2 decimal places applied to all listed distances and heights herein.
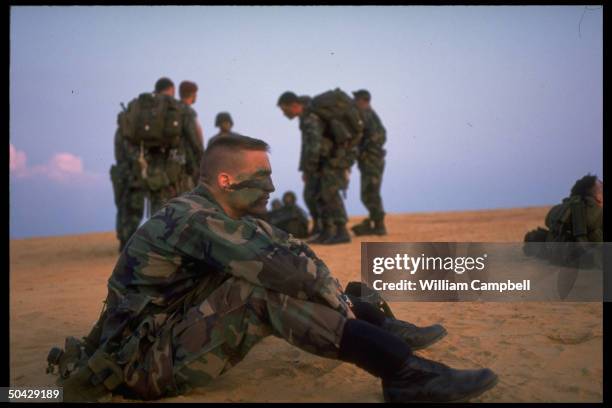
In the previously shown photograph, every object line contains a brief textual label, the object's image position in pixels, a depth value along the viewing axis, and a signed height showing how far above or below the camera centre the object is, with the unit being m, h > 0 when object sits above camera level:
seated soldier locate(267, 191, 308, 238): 9.59 -0.29
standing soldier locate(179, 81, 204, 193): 7.71 +0.88
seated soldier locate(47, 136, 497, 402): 2.24 -0.48
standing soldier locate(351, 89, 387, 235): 10.03 +0.74
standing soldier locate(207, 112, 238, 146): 9.38 +1.31
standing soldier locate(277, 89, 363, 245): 8.83 +0.82
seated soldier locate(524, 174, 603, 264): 5.28 -0.18
